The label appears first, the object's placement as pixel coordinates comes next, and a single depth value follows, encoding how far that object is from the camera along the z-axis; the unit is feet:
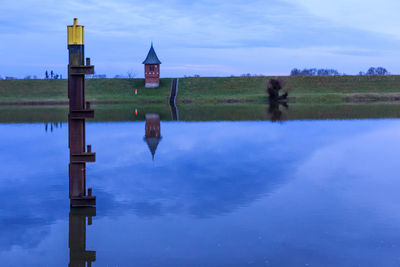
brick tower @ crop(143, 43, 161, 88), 279.90
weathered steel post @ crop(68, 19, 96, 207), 37.78
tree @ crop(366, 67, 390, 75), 508.53
